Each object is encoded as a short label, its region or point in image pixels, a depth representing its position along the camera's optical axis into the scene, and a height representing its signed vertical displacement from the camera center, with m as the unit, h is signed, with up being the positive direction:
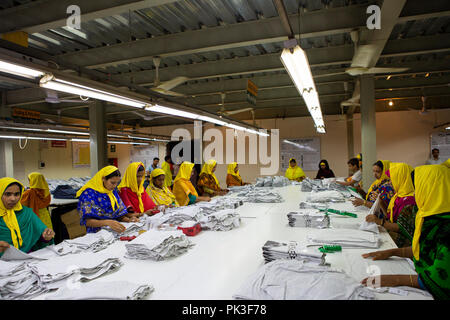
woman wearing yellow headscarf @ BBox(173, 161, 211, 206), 5.33 -0.61
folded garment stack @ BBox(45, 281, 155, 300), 1.38 -0.69
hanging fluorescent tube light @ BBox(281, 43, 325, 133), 2.26 +0.84
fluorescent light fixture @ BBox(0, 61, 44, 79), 1.93 +0.66
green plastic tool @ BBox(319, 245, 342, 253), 2.13 -0.72
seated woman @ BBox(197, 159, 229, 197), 6.71 -0.62
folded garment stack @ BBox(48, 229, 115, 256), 2.20 -0.70
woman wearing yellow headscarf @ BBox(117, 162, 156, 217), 4.01 -0.43
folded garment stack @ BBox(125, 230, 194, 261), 2.01 -0.66
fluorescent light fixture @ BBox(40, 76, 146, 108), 2.31 +0.65
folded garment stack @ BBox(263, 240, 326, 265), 1.80 -0.65
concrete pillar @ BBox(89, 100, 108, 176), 6.84 +0.58
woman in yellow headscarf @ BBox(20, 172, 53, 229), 4.66 -0.64
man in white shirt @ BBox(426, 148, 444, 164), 9.41 -0.16
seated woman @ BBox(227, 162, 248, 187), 8.39 -0.60
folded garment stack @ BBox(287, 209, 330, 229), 2.87 -0.68
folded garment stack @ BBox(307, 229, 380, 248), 2.22 -0.70
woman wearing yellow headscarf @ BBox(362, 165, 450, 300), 1.48 -0.49
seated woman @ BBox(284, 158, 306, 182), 9.19 -0.58
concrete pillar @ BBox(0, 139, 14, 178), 8.73 +0.05
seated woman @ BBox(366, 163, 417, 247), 2.70 -0.59
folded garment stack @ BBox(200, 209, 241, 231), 2.89 -0.69
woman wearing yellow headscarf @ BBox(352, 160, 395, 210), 3.79 -0.48
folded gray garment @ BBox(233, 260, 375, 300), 1.32 -0.65
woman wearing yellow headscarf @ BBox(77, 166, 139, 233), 3.17 -0.52
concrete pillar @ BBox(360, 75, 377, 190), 6.10 +0.60
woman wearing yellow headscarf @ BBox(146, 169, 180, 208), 4.51 -0.52
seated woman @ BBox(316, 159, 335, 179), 9.11 -0.56
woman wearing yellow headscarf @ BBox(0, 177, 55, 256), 2.58 -0.62
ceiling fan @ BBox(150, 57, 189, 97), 4.18 +1.09
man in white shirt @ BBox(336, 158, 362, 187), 6.52 -0.52
